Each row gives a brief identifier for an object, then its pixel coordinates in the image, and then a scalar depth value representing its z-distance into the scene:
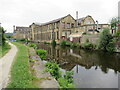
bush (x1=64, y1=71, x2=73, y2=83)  4.97
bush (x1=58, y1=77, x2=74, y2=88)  3.45
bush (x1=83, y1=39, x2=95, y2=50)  16.26
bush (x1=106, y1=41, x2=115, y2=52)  12.96
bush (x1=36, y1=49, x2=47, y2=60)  9.89
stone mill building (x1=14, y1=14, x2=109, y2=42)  23.48
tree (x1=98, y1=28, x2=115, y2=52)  13.38
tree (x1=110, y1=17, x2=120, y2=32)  19.19
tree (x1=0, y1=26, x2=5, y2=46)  11.65
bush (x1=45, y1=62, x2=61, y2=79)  4.84
